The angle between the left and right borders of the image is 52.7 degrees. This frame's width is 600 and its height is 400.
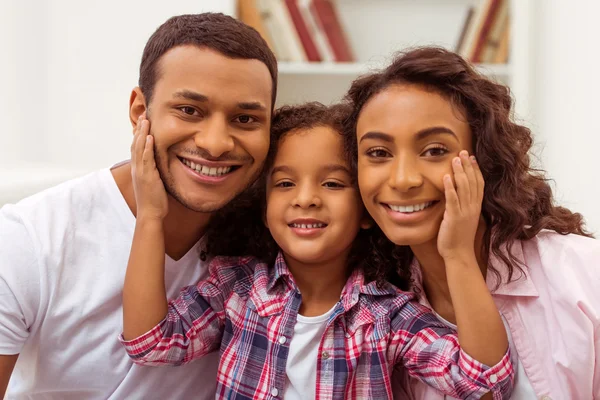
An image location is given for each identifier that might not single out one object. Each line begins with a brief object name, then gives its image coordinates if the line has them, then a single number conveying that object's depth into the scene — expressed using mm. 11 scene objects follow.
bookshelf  2650
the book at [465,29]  2523
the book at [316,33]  2482
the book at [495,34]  2463
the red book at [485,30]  2459
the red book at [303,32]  2459
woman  1168
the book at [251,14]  2467
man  1255
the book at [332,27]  2486
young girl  1184
